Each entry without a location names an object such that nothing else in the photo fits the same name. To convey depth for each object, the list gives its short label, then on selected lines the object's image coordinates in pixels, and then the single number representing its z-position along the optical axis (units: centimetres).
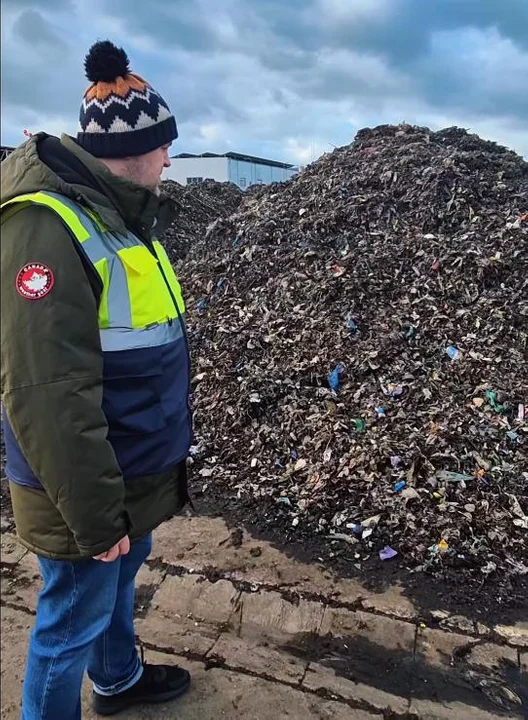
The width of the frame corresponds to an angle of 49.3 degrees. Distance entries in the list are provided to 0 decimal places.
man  135
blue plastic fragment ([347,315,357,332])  430
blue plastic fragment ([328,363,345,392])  398
